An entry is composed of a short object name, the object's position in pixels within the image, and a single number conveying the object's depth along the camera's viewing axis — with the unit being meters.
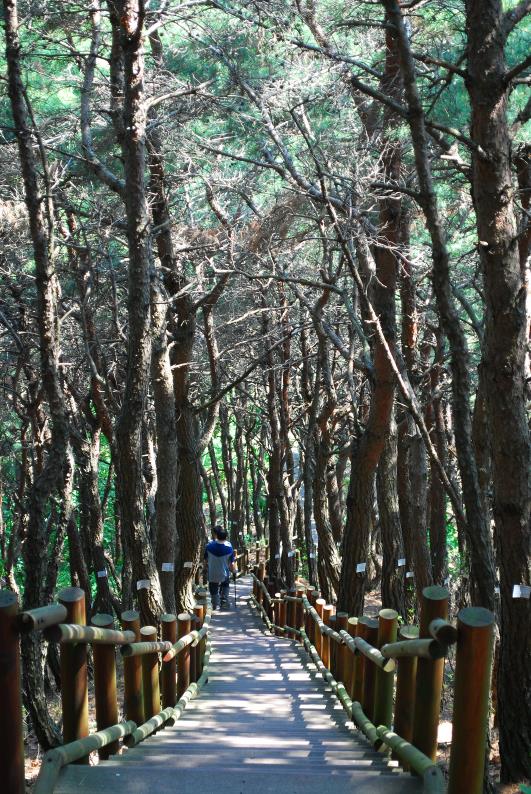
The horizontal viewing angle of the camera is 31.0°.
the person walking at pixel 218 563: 20.28
